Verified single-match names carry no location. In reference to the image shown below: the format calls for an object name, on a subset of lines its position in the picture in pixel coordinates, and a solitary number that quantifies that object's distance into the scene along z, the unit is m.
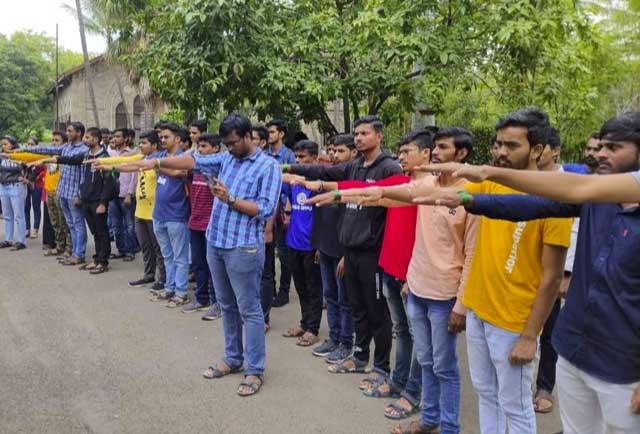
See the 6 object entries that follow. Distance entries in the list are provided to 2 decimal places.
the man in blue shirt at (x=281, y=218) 6.15
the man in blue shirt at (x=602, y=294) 2.10
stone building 30.45
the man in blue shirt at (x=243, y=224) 4.16
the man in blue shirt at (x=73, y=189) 8.19
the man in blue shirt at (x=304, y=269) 5.49
